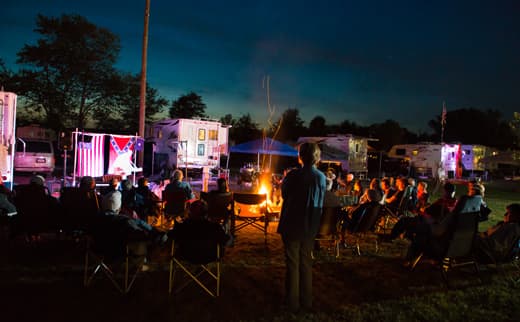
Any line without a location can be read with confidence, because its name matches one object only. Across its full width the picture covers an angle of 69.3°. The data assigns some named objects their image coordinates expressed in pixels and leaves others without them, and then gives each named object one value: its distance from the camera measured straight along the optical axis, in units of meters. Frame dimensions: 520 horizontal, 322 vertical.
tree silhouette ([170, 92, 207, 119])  38.44
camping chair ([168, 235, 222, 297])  3.78
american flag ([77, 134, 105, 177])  8.91
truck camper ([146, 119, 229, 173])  17.59
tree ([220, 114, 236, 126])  39.59
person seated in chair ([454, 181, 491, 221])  4.39
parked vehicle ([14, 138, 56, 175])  14.64
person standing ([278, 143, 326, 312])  3.38
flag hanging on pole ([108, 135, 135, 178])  9.51
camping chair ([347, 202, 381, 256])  5.41
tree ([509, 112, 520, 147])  14.52
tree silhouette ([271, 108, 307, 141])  39.69
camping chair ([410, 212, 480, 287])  4.32
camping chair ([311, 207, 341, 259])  5.09
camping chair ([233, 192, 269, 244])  6.16
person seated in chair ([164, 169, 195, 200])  6.60
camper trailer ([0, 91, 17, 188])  7.89
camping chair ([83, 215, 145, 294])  3.91
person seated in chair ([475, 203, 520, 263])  4.73
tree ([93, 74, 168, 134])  26.25
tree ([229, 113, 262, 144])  35.25
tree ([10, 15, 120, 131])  23.75
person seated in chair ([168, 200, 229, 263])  3.79
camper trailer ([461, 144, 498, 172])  31.03
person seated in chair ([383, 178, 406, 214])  7.26
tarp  14.05
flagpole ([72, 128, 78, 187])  8.56
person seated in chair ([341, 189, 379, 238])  5.45
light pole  11.85
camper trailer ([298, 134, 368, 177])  24.92
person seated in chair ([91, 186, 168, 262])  3.91
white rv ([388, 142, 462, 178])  28.56
